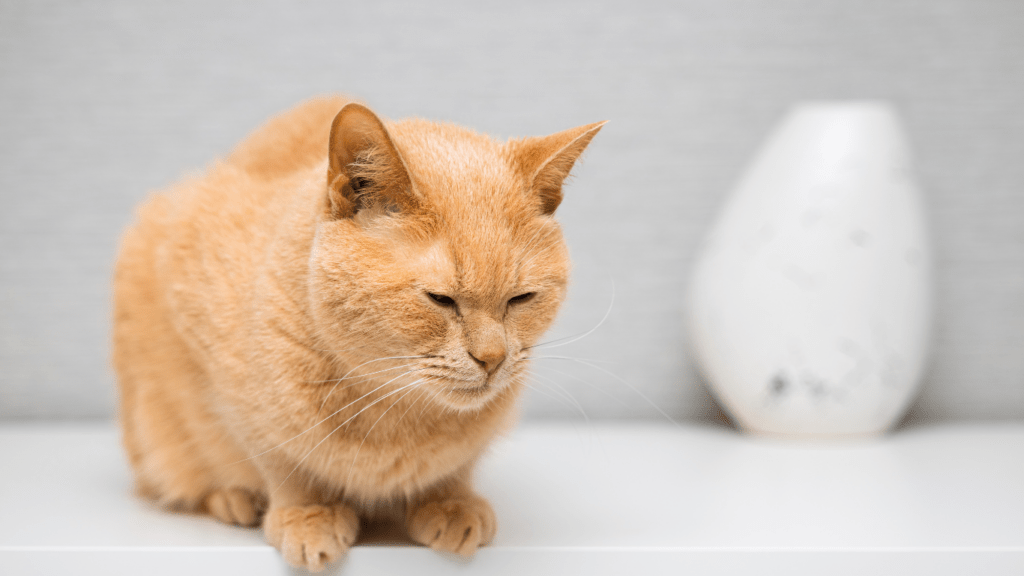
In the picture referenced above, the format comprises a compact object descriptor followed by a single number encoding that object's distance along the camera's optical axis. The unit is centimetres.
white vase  119
